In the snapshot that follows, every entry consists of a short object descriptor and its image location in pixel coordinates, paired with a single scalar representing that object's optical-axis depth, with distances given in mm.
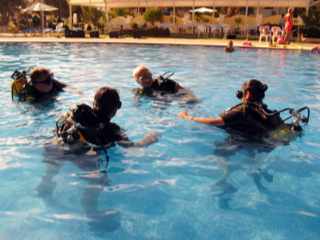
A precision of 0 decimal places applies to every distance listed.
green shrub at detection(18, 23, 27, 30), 31816
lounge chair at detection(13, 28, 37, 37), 23247
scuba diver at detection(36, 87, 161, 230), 2371
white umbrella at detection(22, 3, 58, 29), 23531
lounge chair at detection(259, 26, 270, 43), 17656
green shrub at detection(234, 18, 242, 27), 27653
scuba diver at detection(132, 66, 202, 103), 4883
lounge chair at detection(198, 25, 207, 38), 20953
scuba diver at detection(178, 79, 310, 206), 2854
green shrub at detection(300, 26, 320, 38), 17953
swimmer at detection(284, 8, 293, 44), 15112
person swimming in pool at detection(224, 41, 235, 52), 12633
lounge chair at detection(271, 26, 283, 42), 16594
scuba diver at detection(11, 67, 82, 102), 4148
